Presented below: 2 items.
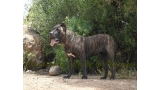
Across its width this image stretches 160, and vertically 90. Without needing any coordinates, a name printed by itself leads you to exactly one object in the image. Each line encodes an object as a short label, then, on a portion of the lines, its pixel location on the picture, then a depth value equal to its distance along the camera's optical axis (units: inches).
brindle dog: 166.6
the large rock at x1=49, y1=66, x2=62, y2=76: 178.4
